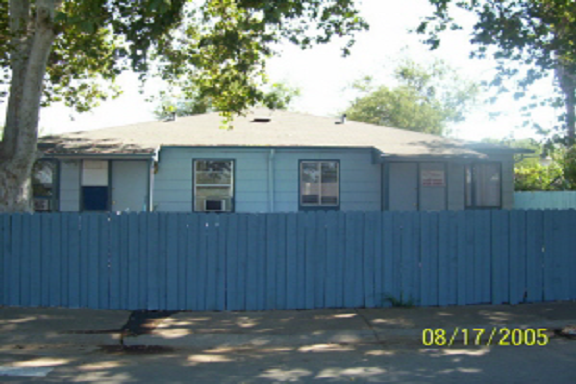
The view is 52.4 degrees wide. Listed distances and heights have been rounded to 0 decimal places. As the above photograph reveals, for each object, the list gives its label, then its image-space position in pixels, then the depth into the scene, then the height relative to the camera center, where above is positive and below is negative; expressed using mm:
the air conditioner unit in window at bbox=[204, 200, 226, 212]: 17266 +106
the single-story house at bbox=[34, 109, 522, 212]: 16750 +1052
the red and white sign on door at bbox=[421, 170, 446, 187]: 17984 +938
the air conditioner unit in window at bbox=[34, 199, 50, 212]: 16984 +107
